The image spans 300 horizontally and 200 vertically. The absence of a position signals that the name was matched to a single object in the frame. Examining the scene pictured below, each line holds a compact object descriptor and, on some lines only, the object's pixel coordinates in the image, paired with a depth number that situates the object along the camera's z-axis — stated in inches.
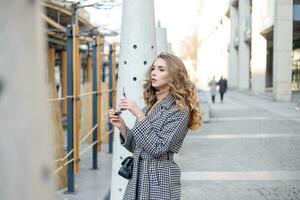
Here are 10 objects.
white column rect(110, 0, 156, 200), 185.3
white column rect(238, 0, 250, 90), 1860.2
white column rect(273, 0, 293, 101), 1150.3
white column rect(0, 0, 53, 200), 37.4
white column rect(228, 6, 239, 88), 2137.4
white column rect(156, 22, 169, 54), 411.6
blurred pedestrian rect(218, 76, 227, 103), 1209.9
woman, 114.3
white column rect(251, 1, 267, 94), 1459.2
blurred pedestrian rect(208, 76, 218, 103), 1190.7
